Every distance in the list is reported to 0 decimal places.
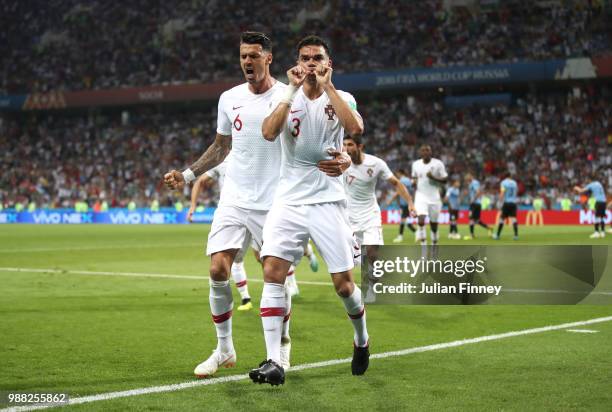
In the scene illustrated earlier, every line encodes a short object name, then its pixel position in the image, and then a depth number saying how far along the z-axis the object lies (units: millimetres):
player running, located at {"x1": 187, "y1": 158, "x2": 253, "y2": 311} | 11053
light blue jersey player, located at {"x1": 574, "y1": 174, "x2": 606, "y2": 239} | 27231
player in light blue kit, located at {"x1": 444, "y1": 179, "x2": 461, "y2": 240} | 28552
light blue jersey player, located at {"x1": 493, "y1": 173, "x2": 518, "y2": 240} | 27438
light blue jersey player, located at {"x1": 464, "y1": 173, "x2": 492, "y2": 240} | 28998
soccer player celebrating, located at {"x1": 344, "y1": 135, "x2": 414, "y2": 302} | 12469
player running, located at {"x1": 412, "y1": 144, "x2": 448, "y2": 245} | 19625
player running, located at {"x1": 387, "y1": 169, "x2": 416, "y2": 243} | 27473
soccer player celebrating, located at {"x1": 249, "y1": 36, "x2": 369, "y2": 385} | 6266
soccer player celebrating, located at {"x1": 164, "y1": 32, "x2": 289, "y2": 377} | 6941
